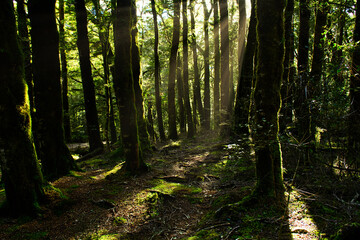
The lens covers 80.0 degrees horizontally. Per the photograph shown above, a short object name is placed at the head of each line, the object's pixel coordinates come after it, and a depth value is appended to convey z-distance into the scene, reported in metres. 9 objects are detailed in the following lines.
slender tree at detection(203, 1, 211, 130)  20.00
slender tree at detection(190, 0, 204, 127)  19.24
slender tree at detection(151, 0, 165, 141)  16.58
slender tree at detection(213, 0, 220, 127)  17.55
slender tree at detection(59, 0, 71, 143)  15.04
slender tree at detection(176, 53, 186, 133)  19.73
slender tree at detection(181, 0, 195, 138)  16.56
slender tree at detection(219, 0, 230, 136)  16.25
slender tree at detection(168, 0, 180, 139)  16.31
